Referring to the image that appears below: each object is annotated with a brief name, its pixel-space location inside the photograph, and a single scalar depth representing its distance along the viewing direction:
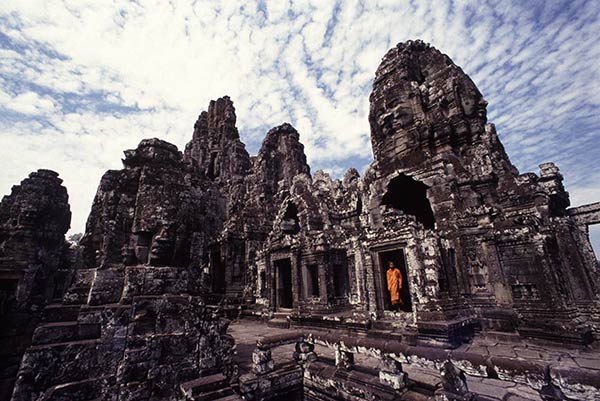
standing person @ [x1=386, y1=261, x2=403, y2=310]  8.59
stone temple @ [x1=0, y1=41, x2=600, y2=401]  3.83
